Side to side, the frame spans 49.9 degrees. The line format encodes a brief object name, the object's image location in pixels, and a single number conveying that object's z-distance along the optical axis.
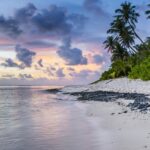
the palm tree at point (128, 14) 30.10
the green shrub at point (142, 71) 20.14
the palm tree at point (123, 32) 30.58
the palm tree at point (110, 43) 35.39
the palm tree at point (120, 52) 33.65
